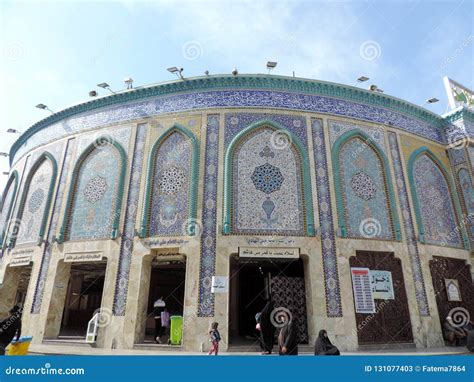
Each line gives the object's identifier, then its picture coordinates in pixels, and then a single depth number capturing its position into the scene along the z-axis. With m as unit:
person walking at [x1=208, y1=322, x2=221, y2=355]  6.15
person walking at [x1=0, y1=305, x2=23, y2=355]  4.98
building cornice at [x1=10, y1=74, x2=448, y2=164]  9.26
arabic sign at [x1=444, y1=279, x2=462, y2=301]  8.67
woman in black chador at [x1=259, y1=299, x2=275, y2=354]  6.57
